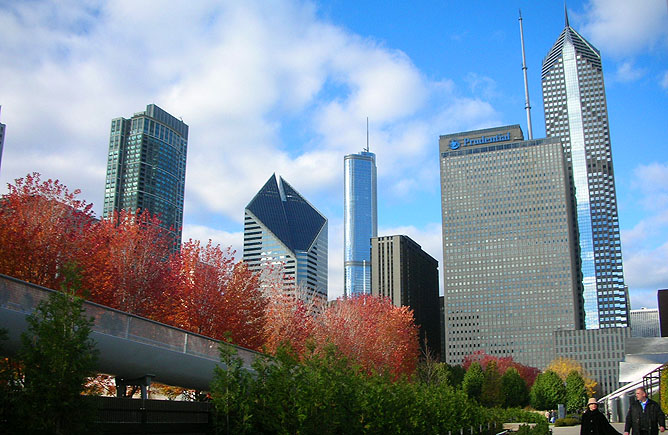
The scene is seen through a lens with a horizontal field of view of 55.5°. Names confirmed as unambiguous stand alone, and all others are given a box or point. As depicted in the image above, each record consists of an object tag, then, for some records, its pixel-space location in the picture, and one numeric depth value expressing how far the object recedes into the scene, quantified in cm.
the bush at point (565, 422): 5509
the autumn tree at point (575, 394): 8700
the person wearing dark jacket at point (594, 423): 1465
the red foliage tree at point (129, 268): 3525
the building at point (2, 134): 16911
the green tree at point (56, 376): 1228
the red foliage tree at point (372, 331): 5416
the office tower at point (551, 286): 19575
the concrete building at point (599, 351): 18462
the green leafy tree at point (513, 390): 9444
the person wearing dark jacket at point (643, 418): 1548
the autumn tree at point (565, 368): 12200
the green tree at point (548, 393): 8681
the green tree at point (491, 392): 9188
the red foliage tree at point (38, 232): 3134
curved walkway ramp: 1563
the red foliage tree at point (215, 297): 4003
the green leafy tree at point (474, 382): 9262
